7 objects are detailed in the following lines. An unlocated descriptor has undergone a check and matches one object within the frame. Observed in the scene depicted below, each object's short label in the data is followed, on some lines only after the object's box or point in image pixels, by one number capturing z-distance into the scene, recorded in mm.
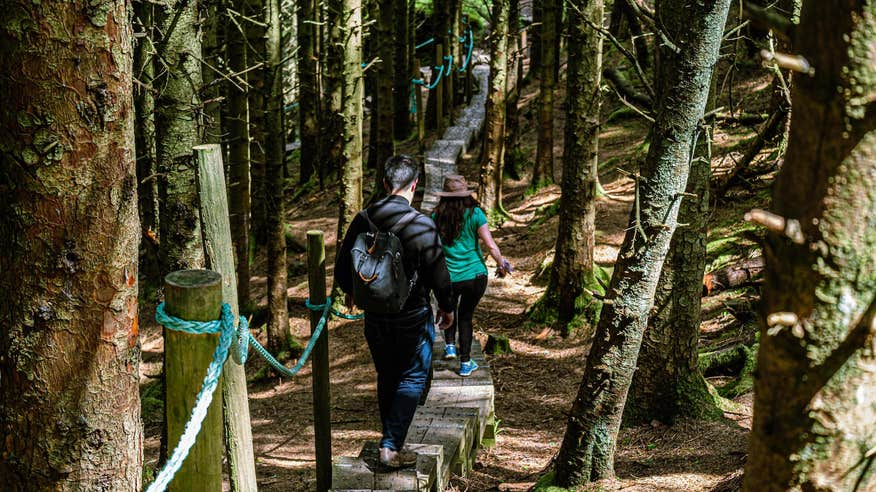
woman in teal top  6816
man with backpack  4828
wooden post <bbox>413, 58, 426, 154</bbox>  18344
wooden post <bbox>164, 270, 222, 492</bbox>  2617
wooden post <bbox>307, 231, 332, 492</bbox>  5258
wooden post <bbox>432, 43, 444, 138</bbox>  18766
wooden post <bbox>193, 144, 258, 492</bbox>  3764
